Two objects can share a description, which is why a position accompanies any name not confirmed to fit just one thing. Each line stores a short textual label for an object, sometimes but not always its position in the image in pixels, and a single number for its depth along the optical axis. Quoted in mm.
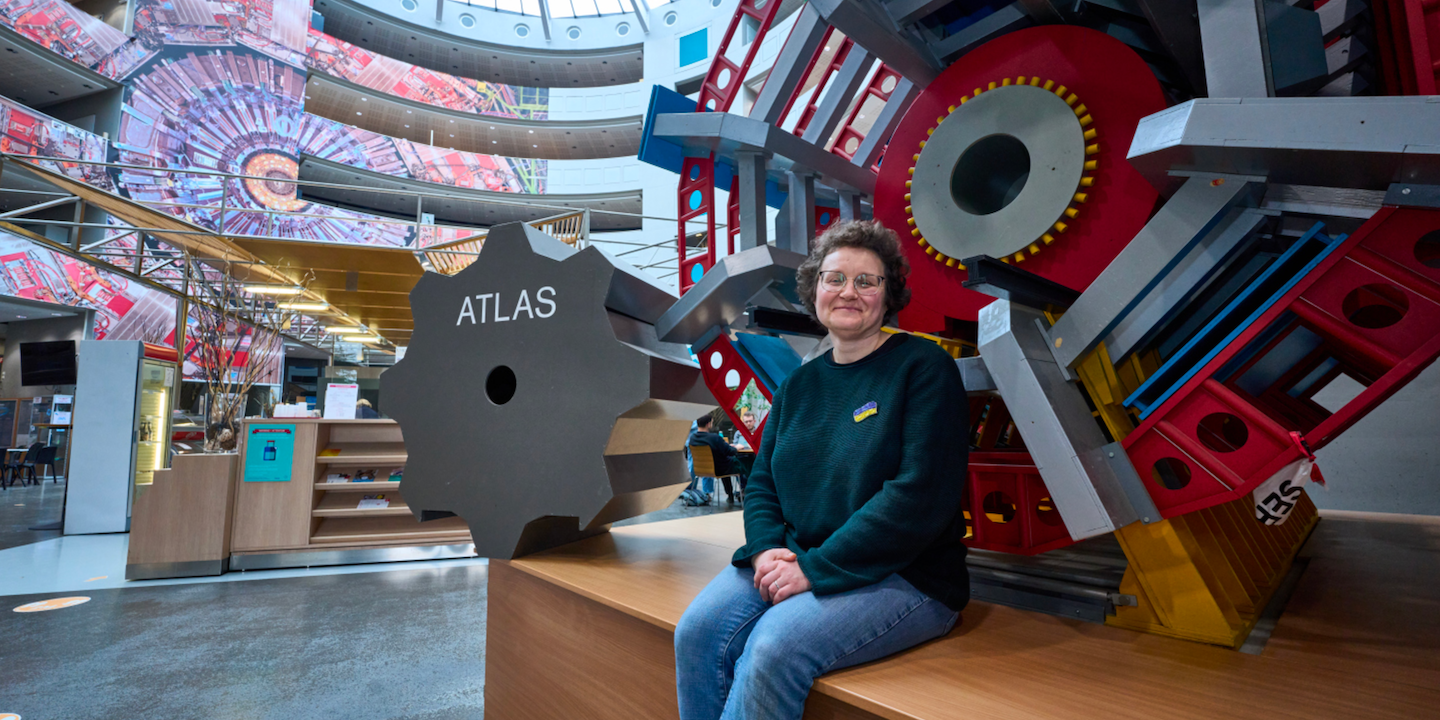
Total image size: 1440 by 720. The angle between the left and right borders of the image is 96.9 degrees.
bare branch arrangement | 5445
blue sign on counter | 5066
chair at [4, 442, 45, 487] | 11597
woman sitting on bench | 1105
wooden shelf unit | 5078
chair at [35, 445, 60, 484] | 11969
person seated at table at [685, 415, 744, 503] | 2439
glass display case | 7188
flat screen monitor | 9523
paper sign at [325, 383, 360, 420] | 5492
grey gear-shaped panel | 1836
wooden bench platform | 974
